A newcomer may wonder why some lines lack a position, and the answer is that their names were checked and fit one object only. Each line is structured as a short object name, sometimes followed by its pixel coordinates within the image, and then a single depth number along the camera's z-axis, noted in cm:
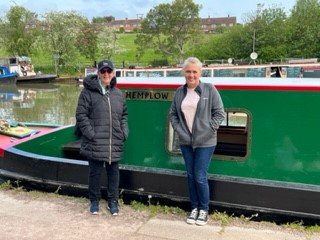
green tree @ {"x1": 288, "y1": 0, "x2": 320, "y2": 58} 3530
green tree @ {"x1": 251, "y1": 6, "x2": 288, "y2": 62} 3578
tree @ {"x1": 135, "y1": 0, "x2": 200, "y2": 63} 4193
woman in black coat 320
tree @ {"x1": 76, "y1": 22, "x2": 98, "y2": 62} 3669
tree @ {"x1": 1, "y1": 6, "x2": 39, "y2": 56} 3745
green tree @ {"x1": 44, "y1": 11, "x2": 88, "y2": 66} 3611
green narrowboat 315
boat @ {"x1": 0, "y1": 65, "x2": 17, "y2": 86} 2851
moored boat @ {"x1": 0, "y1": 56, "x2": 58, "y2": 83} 2954
